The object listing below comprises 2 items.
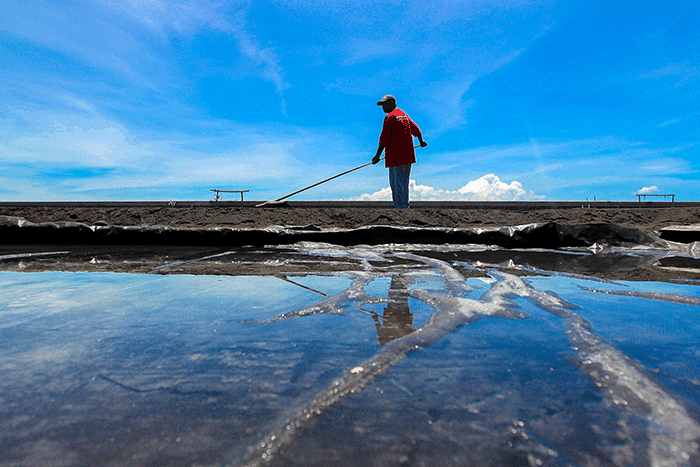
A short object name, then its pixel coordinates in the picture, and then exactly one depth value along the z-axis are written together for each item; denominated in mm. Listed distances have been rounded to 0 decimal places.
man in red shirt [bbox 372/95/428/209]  5125
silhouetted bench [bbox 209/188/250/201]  8250
